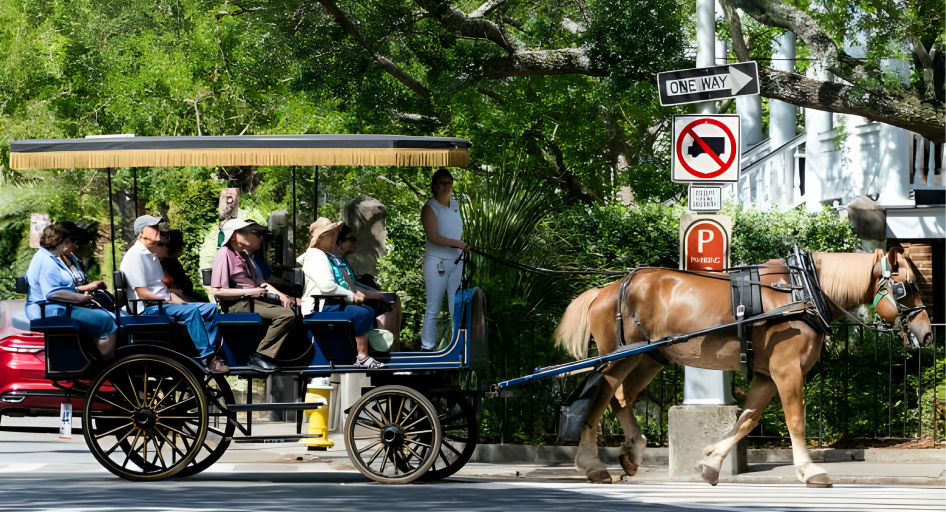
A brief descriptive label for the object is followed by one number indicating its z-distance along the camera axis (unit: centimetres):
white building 3984
